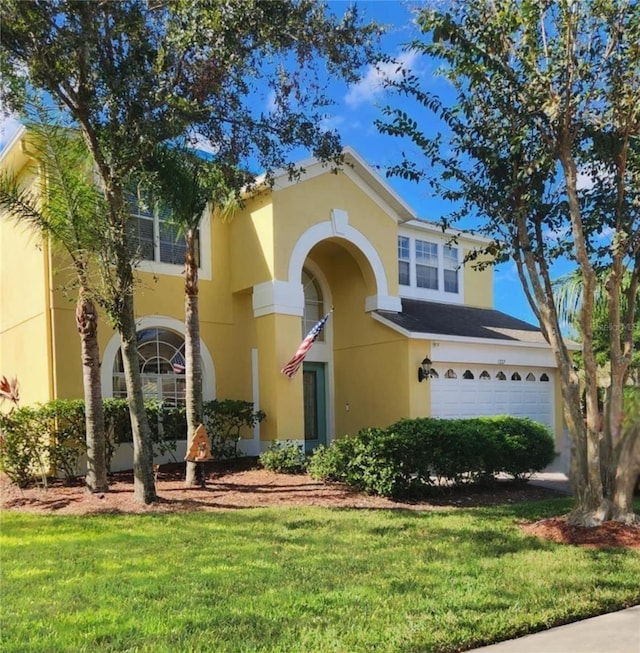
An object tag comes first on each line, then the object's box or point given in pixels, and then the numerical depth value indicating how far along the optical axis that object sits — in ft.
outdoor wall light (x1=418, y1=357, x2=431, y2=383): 50.49
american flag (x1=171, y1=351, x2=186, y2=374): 47.65
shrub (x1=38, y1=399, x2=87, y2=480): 37.09
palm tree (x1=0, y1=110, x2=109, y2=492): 30.94
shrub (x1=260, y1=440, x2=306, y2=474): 41.14
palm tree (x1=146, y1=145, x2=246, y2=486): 32.30
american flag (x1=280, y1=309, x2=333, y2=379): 45.65
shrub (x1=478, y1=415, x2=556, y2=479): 36.06
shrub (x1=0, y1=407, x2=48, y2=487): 34.65
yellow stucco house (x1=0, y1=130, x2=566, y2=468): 43.88
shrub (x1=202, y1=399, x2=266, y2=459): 45.98
